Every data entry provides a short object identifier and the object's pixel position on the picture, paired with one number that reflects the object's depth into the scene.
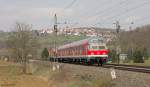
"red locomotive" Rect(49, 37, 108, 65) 42.84
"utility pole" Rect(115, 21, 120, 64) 60.66
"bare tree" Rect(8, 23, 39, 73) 80.31
